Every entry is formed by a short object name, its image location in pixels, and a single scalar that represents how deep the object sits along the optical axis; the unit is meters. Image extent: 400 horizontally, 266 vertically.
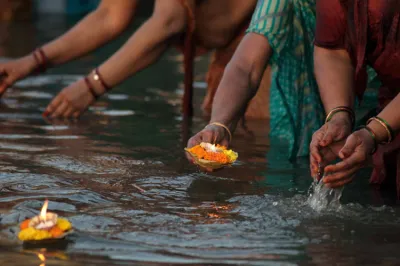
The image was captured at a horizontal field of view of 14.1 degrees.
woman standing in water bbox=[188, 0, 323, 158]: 6.18
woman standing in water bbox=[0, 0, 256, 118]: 8.28
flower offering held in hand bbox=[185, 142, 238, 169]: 5.56
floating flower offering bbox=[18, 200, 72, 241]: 4.39
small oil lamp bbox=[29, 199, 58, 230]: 4.39
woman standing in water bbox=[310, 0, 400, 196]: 5.25
